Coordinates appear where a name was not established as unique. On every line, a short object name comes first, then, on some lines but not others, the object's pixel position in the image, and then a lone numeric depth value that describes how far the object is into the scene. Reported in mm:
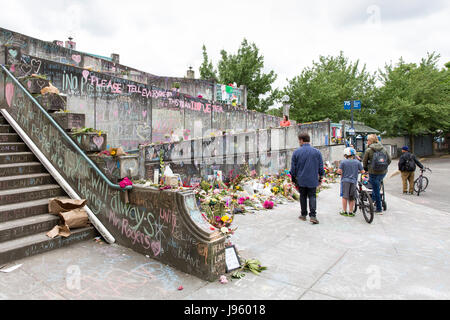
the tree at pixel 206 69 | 33156
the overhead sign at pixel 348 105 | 15461
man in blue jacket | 6180
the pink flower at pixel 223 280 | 3445
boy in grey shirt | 6645
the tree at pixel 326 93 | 30250
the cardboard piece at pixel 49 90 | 5588
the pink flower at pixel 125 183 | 4276
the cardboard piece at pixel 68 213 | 4434
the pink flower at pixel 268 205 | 7695
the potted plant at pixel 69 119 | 5121
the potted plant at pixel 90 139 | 4840
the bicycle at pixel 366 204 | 6199
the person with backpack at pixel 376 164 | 6879
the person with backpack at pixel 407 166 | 10581
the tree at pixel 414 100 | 28812
